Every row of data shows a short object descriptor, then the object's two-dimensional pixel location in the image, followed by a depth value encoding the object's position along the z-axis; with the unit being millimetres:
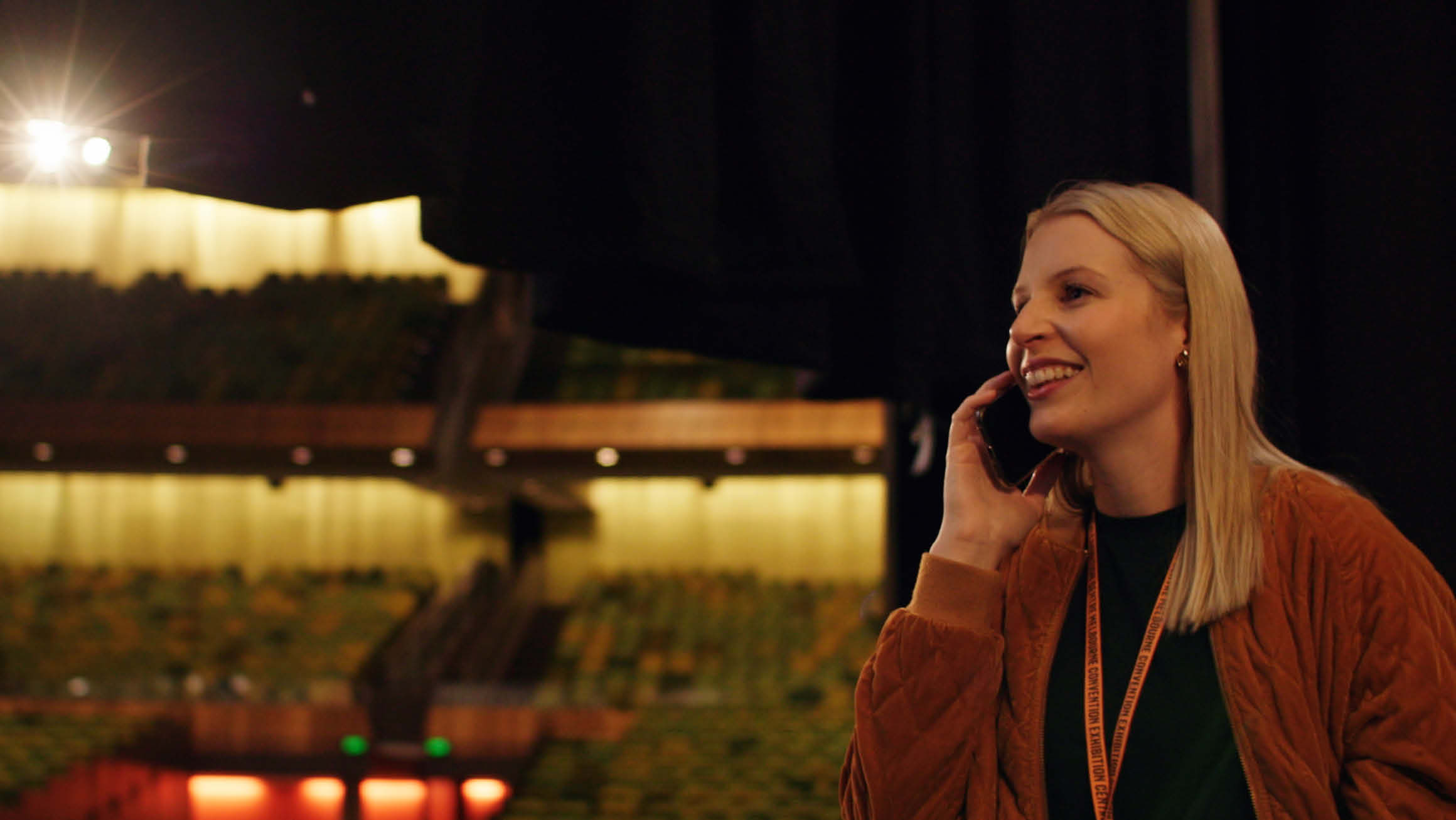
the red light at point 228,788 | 6773
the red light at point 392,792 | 6383
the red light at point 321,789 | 6617
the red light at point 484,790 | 6426
